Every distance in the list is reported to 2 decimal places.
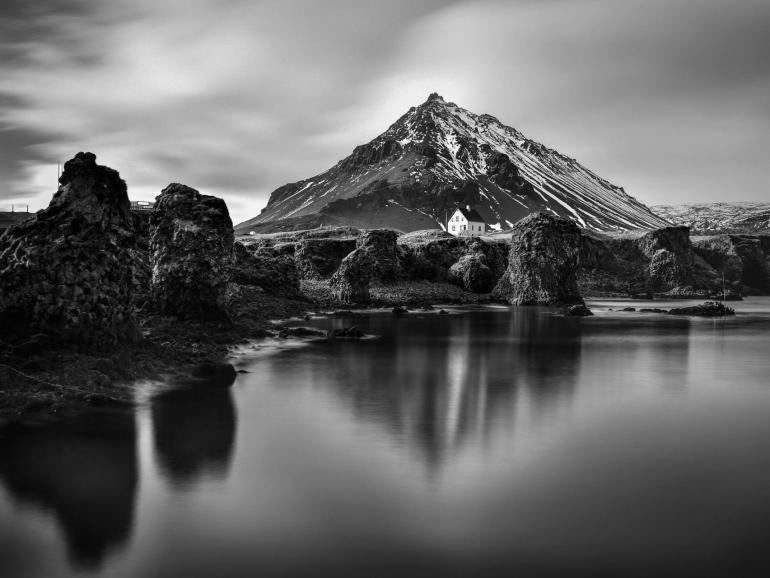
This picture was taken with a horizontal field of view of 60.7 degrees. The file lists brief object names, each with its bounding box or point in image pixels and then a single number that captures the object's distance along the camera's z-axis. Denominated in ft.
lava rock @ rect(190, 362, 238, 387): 79.61
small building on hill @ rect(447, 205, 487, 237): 649.20
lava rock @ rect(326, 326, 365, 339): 132.77
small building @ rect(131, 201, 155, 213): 277.15
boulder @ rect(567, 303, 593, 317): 206.97
